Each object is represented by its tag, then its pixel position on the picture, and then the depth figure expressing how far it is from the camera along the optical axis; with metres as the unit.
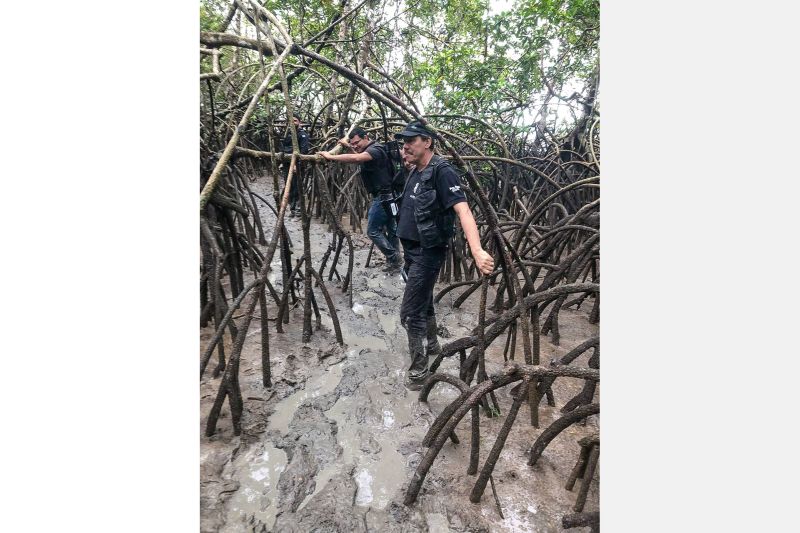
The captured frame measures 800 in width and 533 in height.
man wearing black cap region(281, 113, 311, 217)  6.49
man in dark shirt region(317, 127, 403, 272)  3.89
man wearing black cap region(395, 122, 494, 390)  2.55
